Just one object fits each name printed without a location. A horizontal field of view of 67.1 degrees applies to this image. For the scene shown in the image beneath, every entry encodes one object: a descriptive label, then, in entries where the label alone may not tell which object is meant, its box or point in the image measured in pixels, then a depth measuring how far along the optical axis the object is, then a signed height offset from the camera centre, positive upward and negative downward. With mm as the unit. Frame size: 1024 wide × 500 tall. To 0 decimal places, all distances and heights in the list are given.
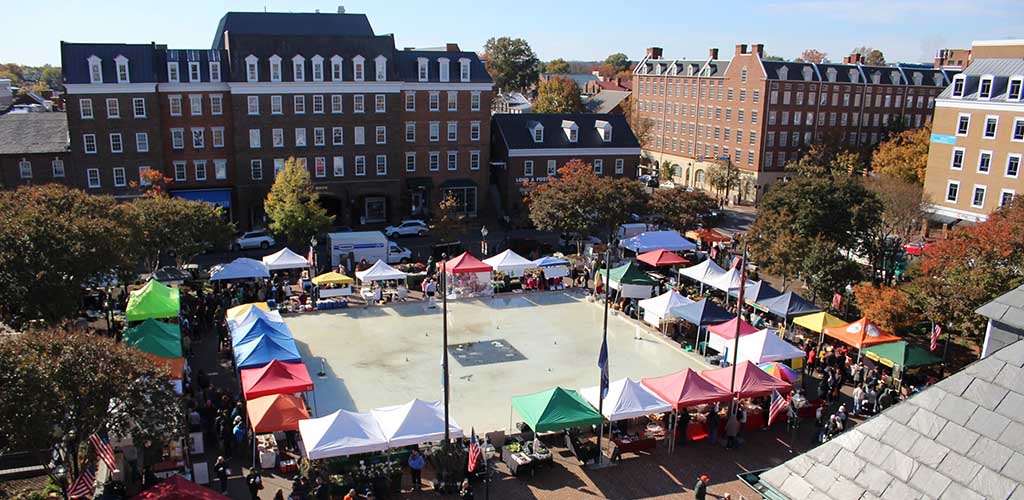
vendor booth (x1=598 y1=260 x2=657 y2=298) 34938 -8501
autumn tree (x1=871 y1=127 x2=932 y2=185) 59031 -4754
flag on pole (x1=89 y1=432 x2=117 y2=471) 17198 -8097
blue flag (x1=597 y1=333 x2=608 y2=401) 20203 -6976
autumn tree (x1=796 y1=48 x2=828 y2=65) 122275 +6068
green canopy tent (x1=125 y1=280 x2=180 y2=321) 27609 -7857
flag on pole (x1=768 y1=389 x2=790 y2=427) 22547 -8912
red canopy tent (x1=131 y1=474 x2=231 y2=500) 15359 -8041
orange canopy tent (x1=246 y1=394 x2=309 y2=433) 19906 -8429
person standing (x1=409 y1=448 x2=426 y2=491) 19631 -9443
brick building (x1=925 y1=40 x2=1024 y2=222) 47312 -2527
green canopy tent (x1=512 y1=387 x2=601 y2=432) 20516 -8535
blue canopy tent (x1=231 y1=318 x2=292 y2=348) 25000 -7961
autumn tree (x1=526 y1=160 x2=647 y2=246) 42469 -6268
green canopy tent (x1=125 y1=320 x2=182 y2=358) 23781 -7881
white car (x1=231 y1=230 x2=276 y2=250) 46000 -9119
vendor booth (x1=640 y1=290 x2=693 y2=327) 30891 -8459
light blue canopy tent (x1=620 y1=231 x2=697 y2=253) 41469 -8038
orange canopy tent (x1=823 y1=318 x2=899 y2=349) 26719 -8230
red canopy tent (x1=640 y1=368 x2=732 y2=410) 22102 -8513
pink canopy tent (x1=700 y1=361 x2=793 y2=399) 22969 -8537
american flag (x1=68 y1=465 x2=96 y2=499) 16594 -8591
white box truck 41031 -8371
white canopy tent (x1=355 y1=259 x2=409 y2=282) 35188 -8380
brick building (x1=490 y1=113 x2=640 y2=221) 56656 -4180
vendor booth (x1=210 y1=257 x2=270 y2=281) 33844 -8101
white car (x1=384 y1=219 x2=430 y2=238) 50312 -9085
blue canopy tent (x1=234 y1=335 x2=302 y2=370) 23750 -8213
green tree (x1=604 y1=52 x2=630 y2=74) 155075 +5849
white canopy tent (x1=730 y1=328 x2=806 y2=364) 25688 -8418
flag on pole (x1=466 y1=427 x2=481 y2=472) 18828 -8779
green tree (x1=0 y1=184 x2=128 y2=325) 22000 -5185
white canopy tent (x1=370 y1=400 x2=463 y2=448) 19594 -8529
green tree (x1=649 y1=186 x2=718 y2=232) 46094 -6728
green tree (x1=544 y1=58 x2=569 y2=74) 149362 +4447
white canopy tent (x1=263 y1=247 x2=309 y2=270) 36156 -8134
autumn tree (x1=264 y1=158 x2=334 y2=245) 42188 -6687
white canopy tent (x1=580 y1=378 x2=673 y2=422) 21453 -8599
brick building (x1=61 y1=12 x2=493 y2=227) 47438 -2017
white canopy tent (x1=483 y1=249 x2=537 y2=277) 37562 -8310
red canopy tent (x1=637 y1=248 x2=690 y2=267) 38688 -8263
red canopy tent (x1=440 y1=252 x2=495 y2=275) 36062 -8173
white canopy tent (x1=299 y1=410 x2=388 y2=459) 18859 -8537
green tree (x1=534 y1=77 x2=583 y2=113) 88500 -855
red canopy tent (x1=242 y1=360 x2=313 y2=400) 21641 -8307
